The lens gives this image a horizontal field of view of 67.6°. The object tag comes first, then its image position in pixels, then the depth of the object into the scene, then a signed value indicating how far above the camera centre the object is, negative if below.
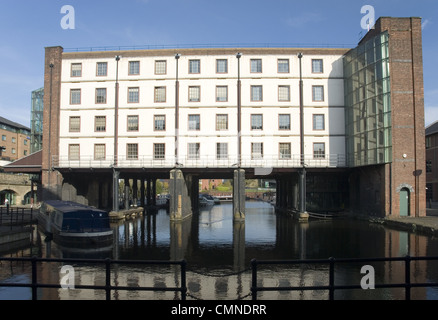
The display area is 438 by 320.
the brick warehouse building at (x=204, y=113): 35.94 +6.63
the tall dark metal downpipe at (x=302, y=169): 34.84 +0.31
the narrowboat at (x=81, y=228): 21.31 -3.80
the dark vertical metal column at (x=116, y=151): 36.06 +2.34
